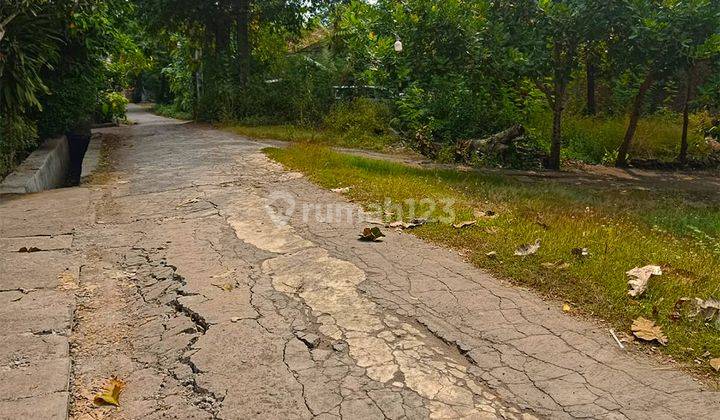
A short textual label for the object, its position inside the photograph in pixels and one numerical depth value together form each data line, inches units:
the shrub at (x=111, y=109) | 661.9
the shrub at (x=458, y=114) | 476.1
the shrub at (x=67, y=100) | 431.5
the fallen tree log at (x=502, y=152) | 433.1
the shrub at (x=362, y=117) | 541.6
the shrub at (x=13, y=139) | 332.2
